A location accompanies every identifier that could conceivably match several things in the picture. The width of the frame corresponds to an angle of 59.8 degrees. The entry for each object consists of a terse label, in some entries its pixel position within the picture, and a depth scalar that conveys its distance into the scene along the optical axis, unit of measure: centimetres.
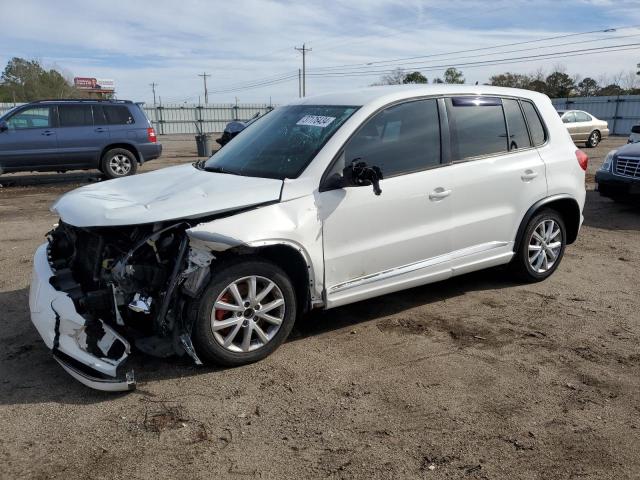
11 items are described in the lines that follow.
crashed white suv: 351
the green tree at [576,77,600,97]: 5684
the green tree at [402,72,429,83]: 4178
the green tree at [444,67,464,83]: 5724
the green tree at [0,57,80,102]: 5562
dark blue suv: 1253
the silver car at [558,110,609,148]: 2080
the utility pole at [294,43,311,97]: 6475
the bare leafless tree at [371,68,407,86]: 5869
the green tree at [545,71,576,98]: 5350
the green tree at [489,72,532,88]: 5541
